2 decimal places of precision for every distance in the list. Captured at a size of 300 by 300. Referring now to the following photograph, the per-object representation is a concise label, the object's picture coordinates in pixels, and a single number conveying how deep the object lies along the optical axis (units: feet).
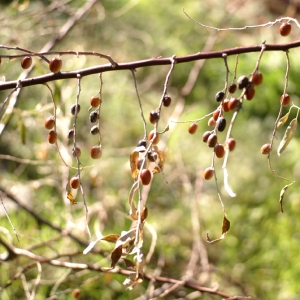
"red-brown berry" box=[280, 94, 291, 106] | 3.40
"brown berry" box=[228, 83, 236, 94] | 3.38
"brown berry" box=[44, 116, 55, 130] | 3.47
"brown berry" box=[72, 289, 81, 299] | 4.14
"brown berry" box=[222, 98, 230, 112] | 3.38
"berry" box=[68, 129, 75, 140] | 3.39
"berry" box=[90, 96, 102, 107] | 3.45
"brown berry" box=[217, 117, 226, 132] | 3.34
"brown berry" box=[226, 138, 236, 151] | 3.41
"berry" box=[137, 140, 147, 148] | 3.32
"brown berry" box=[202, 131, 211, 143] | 3.42
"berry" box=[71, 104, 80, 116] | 3.33
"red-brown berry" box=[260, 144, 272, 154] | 3.42
